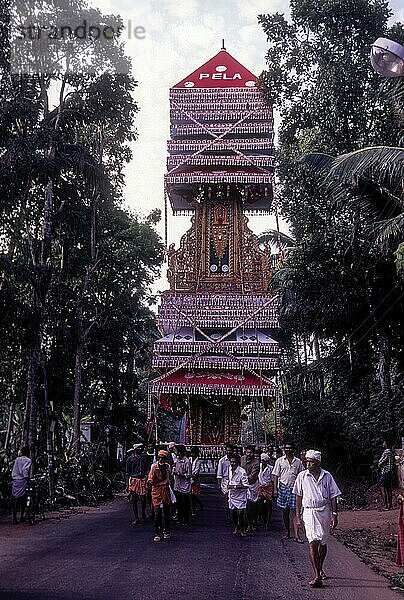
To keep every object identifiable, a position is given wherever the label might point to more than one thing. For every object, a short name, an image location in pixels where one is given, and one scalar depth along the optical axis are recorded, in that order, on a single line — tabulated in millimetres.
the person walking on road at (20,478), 14508
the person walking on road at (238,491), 12805
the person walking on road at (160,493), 11977
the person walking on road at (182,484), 14040
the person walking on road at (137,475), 14505
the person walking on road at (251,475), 13602
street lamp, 6832
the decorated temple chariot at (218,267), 26938
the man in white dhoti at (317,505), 8180
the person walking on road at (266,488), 14180
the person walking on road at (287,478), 12672
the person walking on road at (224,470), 14641
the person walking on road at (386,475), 16938
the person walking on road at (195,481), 15875
